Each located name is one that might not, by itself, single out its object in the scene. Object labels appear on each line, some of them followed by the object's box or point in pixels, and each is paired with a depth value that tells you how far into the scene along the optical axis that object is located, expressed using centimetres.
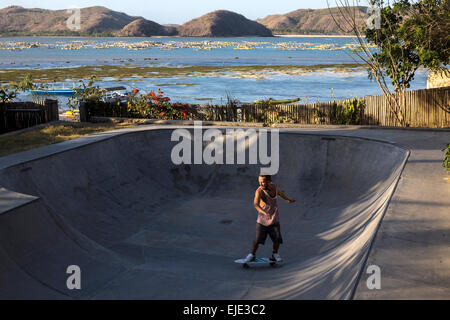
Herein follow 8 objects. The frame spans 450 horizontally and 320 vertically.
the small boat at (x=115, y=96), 3800
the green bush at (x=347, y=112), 1723
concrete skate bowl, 668
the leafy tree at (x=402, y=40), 1491
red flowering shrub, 1895
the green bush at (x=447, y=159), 940
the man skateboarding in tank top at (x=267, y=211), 747
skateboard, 786
